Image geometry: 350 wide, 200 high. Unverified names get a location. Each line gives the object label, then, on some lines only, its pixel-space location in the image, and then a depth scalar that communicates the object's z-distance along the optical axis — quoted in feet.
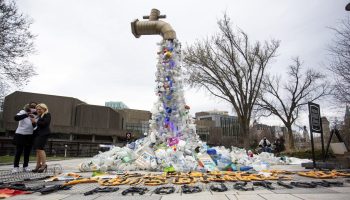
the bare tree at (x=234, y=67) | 61.26
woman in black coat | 22.65
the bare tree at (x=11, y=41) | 45.01
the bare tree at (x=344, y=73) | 37.57
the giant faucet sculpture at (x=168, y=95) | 31.30
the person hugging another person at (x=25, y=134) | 23.16
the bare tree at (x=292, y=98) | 80.18
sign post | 26.88
